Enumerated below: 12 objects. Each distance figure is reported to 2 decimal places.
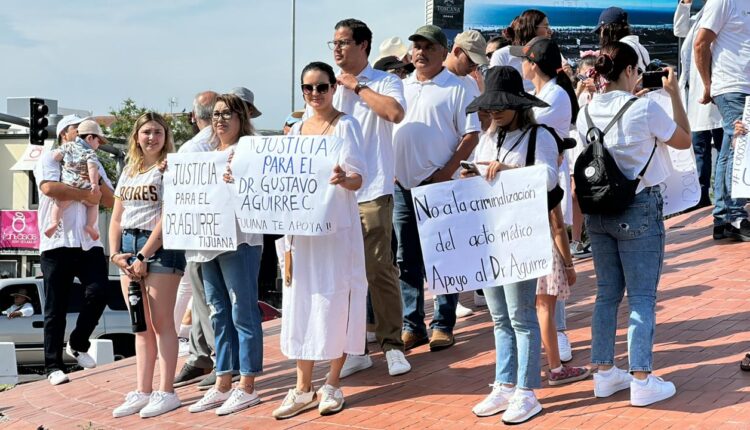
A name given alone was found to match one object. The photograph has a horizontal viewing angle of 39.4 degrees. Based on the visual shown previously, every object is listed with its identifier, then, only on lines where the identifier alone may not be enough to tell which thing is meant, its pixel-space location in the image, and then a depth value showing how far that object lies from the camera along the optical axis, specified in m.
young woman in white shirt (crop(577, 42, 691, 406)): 5.84
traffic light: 21.39
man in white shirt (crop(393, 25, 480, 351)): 7.63
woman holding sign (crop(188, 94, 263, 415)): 7.09
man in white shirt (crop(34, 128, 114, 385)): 9.06
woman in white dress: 6.59
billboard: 39.69
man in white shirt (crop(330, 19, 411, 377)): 7.19
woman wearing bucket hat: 5.92
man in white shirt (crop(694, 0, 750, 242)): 9.29
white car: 16.48
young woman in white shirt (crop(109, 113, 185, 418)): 7.30
